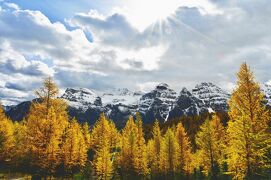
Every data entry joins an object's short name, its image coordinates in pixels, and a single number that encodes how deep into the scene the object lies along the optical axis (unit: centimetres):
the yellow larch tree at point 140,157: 5722
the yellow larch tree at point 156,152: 6451
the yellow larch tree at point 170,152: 5647
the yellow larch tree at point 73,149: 6050
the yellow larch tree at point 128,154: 5739
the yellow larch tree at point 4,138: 4854
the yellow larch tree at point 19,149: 6066
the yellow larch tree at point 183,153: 5831
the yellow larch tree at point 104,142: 5328
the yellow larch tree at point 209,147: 5316
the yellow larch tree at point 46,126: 3816
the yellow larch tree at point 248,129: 3155
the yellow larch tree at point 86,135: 9531
